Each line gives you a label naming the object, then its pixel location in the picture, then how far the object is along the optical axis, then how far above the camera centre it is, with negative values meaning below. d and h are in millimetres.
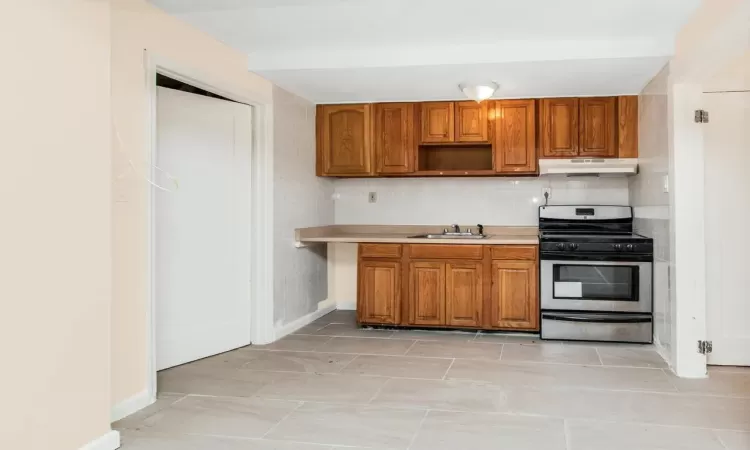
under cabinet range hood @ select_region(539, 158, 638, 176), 5043 +450
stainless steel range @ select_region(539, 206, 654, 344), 4676 -500
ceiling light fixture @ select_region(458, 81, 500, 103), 4707 +1001
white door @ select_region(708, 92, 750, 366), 4027 -57
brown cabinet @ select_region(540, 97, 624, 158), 5184 +793
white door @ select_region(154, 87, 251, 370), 3916 -35
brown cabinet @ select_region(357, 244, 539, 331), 5000 -525
